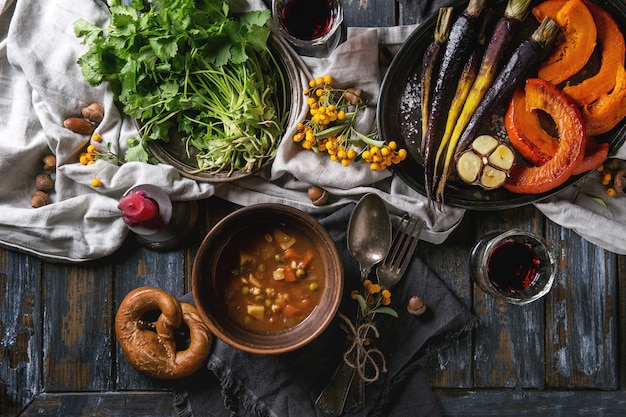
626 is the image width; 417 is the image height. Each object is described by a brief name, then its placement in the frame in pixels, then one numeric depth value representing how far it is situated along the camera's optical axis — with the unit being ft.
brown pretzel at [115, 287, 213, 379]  2.82
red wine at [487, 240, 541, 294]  2.77
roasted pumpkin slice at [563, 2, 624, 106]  2.66
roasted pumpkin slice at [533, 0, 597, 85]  2.63
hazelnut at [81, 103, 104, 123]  2.87
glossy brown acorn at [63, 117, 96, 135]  2.86
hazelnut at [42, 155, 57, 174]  2.91
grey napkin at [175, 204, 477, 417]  2.86
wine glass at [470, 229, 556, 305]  2.74
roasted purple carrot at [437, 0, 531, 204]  2.67
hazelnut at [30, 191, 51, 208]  2.91
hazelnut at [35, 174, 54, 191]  2.92
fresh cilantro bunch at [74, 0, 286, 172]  2.67
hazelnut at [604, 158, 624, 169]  2.86
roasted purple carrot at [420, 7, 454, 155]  2.68
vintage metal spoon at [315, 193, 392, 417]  2.80
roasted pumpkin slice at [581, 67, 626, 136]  2.63
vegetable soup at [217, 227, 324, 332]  2.79
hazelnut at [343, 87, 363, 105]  2.81
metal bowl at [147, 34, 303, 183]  2.78
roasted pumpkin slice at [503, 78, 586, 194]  2.61
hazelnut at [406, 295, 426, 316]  2.83
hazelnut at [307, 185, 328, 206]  2.86
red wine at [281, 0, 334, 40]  2.79
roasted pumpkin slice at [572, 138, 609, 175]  2.68
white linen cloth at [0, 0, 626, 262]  2.83
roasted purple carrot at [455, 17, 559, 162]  2.64
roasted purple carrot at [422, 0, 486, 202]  2.66
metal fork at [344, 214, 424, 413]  2.83
